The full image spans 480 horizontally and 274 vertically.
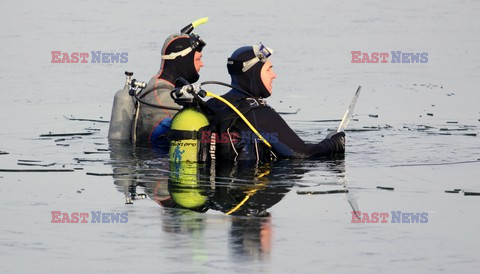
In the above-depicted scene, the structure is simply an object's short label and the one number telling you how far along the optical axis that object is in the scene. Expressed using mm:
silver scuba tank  16938
